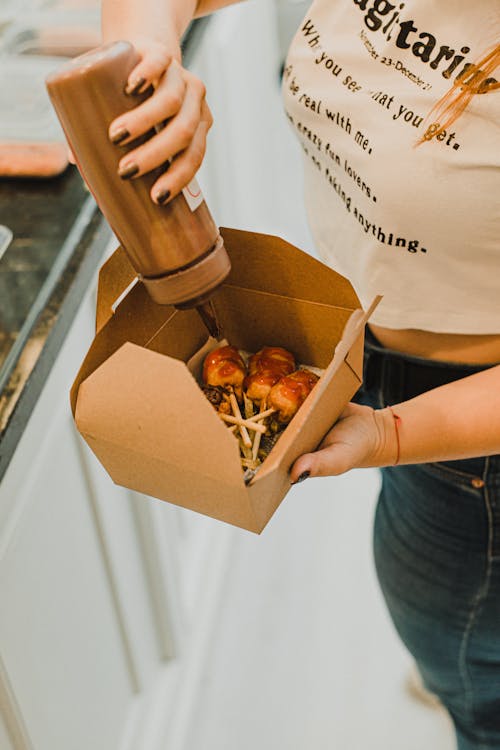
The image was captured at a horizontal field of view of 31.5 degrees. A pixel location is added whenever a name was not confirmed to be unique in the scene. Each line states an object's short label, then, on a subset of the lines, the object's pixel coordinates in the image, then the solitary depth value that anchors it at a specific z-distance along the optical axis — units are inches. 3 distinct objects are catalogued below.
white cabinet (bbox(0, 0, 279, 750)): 39.2
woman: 30.6
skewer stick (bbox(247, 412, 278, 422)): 31.2
